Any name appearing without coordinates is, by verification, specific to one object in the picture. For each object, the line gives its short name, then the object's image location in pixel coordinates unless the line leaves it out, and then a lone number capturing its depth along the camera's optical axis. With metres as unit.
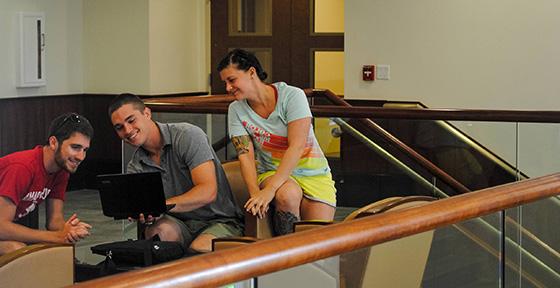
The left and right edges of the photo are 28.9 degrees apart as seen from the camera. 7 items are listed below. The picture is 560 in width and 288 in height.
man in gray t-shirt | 4.90
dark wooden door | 9.87
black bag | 4.50
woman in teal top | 5.10
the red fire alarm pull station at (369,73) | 8.98
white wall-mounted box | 9.05
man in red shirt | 4.58
